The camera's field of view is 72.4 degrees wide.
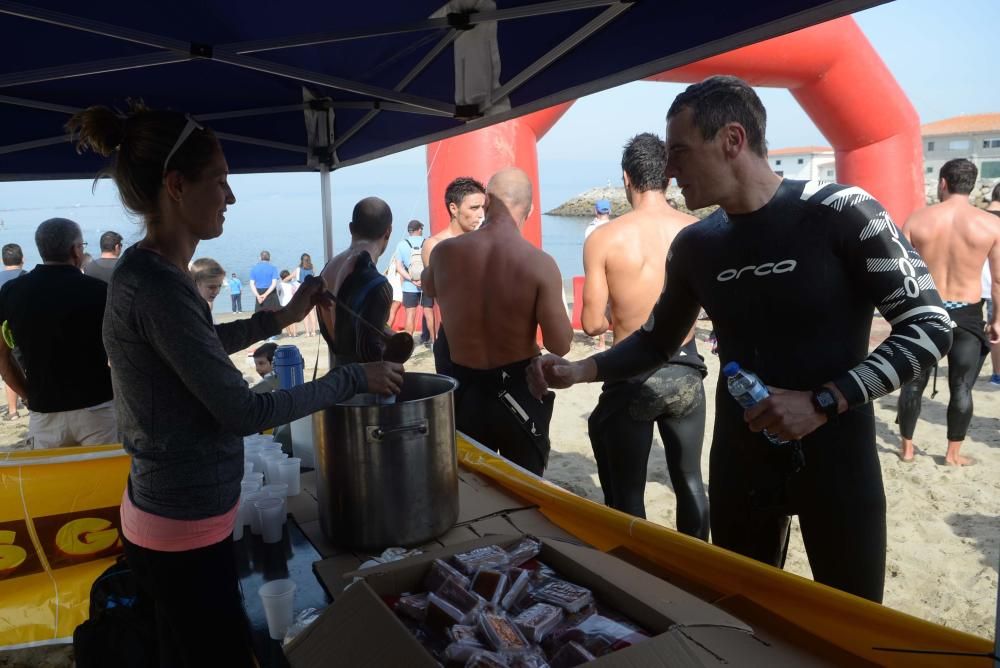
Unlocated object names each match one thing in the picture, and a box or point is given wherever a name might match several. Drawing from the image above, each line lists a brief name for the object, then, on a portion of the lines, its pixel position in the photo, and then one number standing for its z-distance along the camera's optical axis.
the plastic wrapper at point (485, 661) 0.90
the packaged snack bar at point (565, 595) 1.07
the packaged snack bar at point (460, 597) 1.04
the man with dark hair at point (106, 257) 4.32
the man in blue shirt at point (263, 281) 12.52
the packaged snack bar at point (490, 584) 1.08
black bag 1.56
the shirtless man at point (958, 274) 4.24
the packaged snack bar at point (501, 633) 0.95
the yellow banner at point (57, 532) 2.19
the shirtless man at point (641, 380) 2.97
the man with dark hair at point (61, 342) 3.00
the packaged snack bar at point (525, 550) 1.24
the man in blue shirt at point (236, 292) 14.59
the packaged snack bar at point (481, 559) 1.17
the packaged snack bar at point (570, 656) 0.94
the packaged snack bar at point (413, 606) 1.07
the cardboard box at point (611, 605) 0.91
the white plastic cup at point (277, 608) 1.27
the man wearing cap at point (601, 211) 8.91
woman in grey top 1.26
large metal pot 1.46
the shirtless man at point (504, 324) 2.93
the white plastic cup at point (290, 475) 2.01
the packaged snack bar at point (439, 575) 1.12
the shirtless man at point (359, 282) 3.08
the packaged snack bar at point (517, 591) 1.09
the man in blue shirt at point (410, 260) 9.10
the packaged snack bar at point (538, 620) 0.99
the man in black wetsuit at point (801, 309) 1.54
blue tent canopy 1.72
